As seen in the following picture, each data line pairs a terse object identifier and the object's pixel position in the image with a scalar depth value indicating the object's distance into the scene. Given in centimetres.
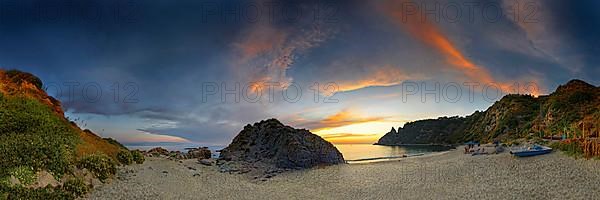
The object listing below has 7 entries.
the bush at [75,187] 1151
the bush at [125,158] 1781
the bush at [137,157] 1914
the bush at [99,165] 1345
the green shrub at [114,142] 2226
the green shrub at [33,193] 969
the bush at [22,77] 1831
